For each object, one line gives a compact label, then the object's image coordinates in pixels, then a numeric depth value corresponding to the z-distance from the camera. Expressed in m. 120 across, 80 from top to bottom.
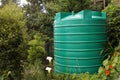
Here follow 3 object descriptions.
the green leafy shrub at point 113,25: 3.17
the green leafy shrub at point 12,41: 2.41
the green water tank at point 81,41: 2.53
